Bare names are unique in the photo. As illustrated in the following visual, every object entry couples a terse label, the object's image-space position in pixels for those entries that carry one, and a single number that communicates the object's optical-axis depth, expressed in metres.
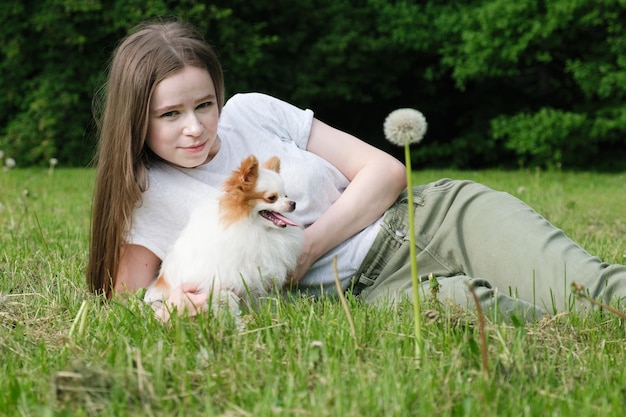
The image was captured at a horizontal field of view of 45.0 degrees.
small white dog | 2.27
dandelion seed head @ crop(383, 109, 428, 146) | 1.62
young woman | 2.52
